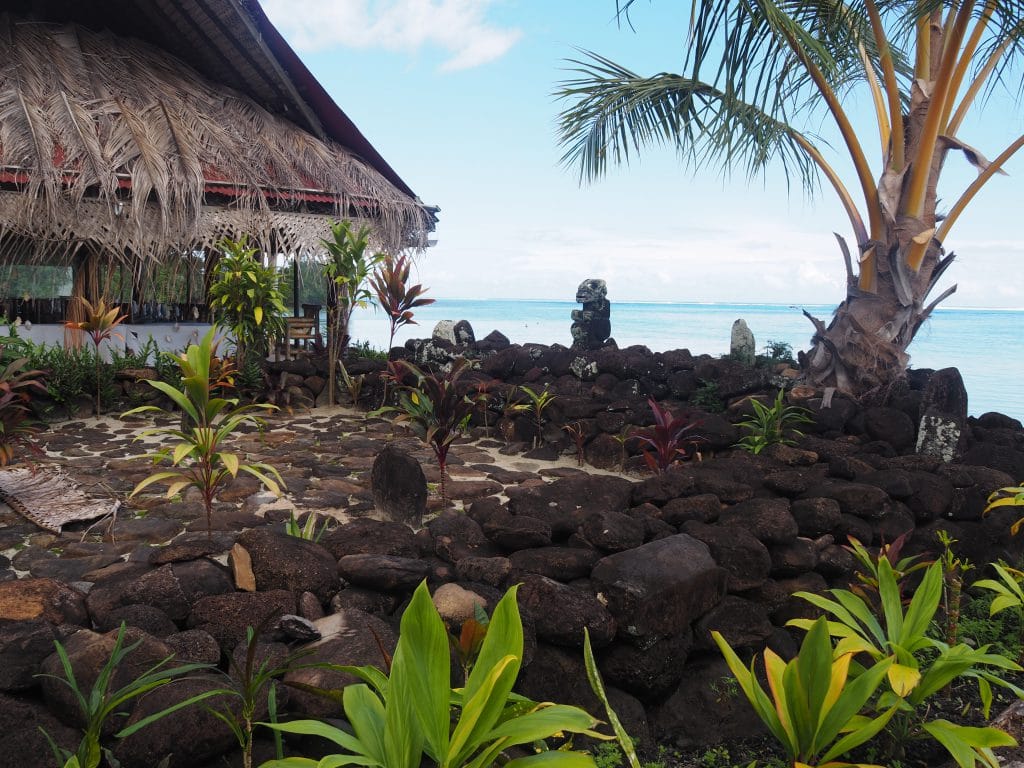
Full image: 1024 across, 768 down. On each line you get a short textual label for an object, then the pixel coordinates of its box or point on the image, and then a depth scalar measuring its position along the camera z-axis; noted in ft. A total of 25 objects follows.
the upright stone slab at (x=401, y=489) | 13.26
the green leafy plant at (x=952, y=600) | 9.69
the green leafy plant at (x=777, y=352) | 30.09
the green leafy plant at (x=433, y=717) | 5.24
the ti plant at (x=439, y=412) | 15.10
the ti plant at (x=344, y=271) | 26.58
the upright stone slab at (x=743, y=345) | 30.17
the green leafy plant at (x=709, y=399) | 21.44
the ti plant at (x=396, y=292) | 26.68
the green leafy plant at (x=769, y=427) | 17.58
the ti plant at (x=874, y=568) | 10.01
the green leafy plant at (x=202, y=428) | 10.98
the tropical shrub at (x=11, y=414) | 12.92
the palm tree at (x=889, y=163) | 18.97
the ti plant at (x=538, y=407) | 20.13
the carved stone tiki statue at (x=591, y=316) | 33.06
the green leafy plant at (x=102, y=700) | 6.01
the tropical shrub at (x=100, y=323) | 25.00
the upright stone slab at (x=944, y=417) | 17.02
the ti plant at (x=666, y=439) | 16.26
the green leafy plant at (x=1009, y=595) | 9.84
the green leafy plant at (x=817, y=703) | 6.73
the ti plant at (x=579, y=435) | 18.70
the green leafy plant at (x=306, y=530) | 11.00
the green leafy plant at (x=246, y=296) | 25.93
